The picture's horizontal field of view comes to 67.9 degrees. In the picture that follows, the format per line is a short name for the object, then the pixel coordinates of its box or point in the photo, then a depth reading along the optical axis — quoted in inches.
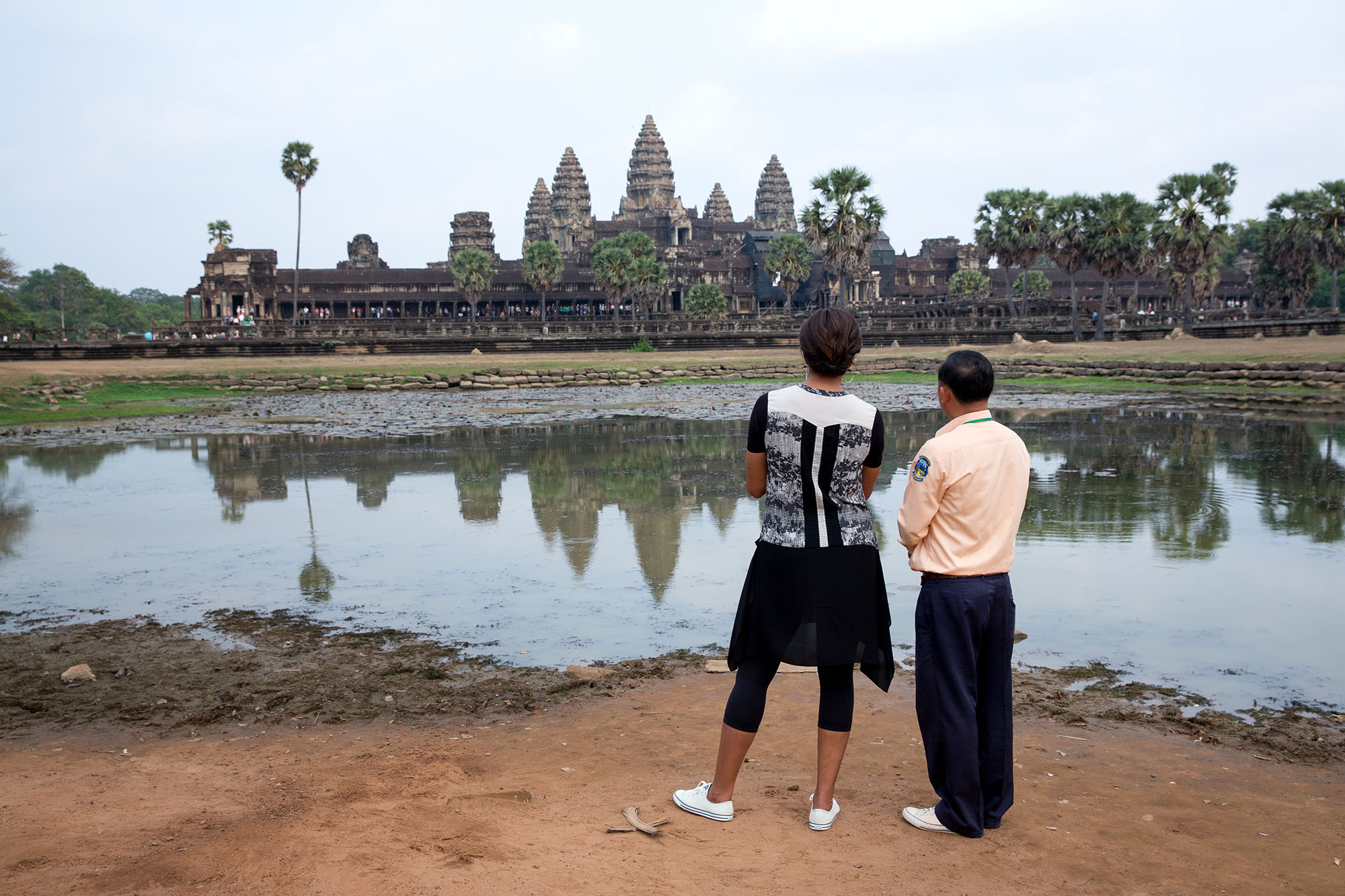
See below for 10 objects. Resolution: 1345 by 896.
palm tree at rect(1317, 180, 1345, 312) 1828.2
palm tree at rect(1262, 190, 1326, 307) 1914.4
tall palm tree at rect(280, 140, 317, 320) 2186.3
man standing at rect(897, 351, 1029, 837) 129.9
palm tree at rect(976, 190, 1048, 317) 2063.2
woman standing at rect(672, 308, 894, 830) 128.9
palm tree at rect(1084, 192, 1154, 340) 1834.4
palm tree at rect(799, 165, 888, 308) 1909.4
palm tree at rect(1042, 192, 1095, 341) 1921.8
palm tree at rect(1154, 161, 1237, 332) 1647.4
